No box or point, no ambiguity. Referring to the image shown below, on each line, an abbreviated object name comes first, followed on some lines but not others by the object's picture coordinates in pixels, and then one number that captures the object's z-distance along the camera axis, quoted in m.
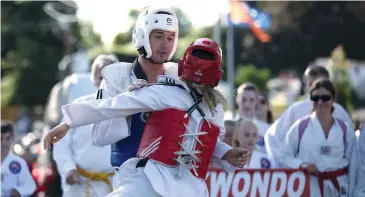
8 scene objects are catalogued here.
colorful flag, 32.31
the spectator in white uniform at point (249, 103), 13.76
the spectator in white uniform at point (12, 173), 12.80
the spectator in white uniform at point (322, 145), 10.41
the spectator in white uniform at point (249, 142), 11.69
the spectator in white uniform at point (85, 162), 10.99
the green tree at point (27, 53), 63.56
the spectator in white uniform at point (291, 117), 11.20
